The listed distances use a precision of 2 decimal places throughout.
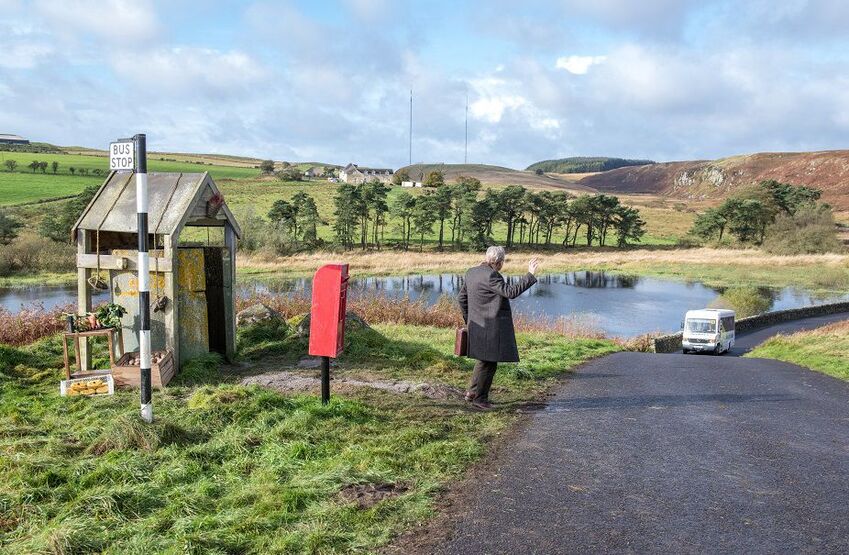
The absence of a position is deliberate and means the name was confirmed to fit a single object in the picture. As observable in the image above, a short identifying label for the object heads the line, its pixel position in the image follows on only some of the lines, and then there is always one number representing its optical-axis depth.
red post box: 8.14
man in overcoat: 8.39
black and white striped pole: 7.18
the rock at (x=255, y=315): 14.38
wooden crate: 9.27
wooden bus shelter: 10.38
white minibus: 29.30
